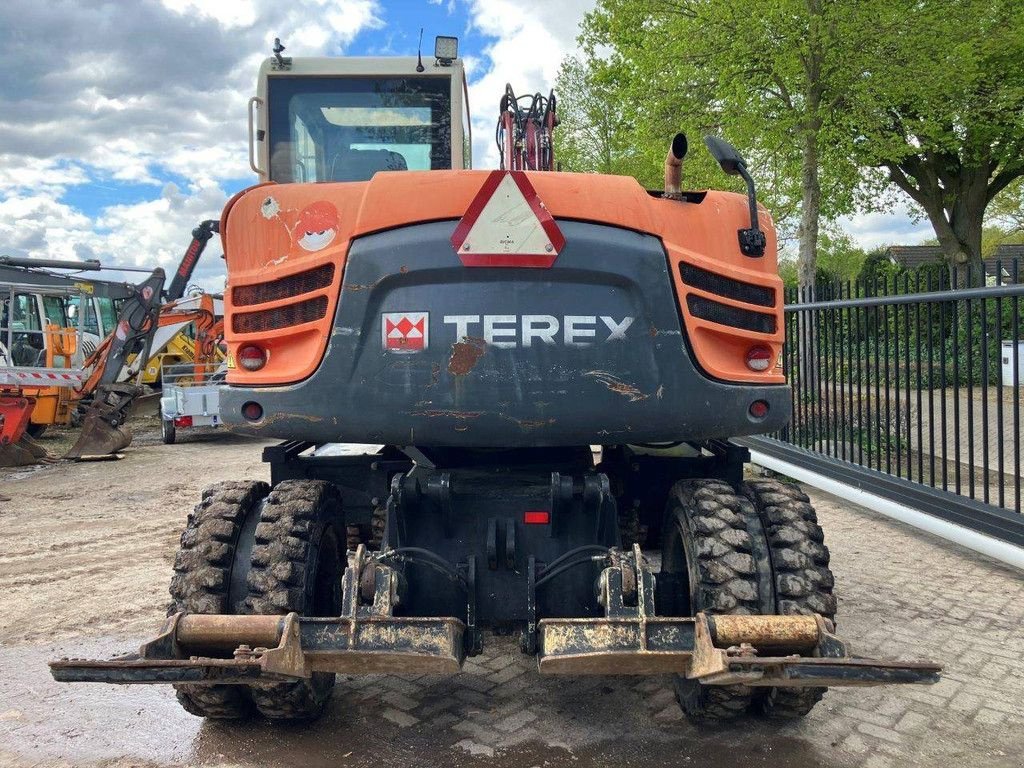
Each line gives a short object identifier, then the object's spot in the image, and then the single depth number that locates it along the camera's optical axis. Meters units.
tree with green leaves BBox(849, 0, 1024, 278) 15.41
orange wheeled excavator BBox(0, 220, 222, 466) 12.12
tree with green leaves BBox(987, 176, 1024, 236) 31.94
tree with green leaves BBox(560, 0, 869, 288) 15.29
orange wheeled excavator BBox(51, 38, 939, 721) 2.79
